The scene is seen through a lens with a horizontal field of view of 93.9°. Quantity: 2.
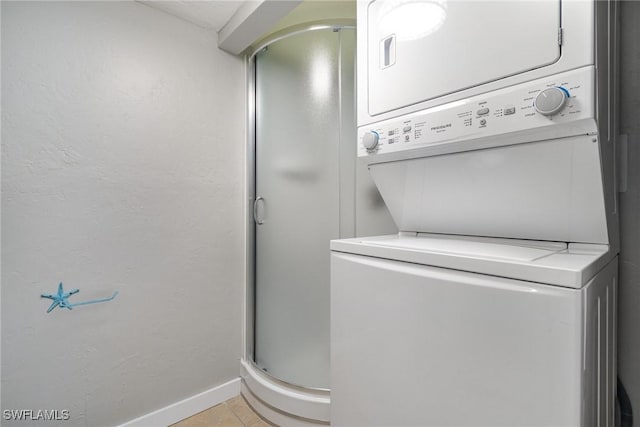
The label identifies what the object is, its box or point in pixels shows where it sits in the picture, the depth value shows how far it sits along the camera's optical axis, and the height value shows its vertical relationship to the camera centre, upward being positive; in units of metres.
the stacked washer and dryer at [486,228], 0.64 -0.04
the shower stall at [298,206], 1.71 +0.06
